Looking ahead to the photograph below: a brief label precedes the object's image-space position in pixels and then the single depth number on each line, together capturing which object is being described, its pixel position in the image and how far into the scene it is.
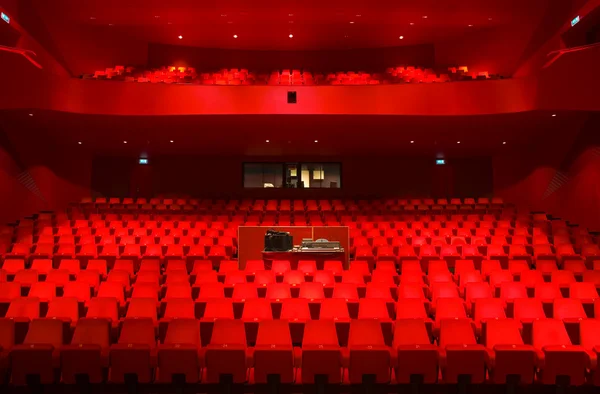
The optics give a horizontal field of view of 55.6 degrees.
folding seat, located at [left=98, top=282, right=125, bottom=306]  5.14
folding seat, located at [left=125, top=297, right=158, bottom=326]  4.68
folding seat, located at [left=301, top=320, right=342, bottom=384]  3.69
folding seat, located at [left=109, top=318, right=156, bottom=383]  3.71
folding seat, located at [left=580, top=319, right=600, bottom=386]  4.08
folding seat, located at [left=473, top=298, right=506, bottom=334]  4.60
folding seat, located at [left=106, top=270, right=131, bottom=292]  5.68
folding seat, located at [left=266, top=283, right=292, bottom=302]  5.19
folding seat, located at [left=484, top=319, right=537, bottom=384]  3.71
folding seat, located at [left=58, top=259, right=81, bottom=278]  6.20
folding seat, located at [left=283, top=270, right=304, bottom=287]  5.71
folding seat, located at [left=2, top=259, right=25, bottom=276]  6.27
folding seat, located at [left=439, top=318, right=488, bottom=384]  3.71
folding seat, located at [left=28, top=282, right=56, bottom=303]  5.20
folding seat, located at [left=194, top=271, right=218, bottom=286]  5.66
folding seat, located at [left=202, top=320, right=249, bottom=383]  3.67
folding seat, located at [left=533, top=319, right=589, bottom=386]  3.71
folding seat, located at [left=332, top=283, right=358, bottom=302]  5.14
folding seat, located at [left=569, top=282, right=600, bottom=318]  5.20
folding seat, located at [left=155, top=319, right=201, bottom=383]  3.70
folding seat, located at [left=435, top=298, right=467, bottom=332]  4.68
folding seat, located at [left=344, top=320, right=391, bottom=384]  3.68
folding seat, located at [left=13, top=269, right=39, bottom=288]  5.71
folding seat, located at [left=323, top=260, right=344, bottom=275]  6.08
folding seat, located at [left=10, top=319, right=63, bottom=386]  3.69
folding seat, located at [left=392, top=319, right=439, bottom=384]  3.69
